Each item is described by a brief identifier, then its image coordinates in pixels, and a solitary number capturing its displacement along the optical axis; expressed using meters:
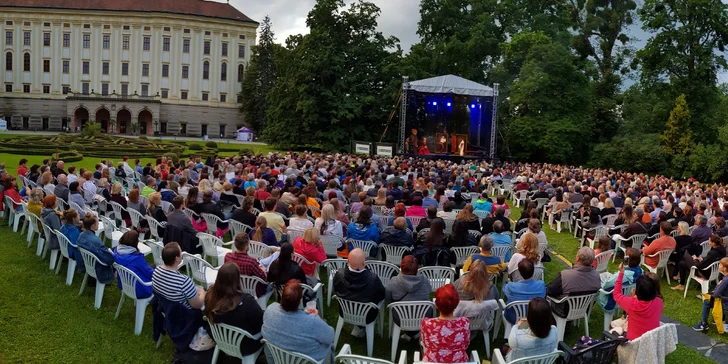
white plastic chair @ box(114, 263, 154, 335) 5.72
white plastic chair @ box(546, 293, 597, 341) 5.76
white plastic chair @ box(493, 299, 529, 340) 5.34
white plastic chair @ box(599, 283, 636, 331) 6.12
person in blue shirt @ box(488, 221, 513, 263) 7.65
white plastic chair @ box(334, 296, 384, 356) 5.41
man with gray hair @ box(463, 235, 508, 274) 6.34
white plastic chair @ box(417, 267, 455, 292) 6.27
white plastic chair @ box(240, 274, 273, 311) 5.65
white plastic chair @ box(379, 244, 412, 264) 7.50
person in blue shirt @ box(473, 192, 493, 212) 10.88
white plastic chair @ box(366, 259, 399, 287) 6.41
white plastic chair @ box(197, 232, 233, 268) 7.39
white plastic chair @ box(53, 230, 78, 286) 7.11
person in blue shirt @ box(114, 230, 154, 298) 5.87
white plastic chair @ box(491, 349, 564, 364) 4.06
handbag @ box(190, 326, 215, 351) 4.77
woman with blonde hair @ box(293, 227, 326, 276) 6.36
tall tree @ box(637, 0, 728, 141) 34.09
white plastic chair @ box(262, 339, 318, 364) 4.14
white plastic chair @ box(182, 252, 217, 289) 6.13
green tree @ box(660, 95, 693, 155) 31.59
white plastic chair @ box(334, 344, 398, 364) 3.81
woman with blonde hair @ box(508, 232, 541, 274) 6.43
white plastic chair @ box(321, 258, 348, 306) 6.55
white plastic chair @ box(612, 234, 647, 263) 9.29
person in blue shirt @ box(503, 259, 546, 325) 5.50
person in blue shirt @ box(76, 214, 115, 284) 6.31
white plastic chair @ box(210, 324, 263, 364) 4.47
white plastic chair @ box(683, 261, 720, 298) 7.64
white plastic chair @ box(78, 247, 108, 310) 6.43
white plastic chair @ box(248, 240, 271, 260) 6.80
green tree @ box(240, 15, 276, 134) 58.19
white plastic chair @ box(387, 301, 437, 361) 5.21
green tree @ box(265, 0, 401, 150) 36.94
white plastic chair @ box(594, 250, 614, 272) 7.25
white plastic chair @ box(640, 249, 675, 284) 8.38
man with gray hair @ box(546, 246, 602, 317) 5.80
